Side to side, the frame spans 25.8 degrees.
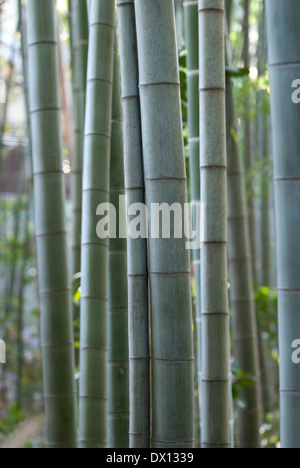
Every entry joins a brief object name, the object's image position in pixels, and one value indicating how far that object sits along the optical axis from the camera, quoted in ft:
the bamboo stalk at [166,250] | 5.18
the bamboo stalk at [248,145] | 13.01
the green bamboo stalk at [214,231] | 5.88
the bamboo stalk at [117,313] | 7.22
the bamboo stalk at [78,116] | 9.05
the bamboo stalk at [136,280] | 5.30
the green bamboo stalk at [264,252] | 14.75
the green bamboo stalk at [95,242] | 6.69
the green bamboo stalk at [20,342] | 19.34
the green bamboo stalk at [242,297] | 9.55
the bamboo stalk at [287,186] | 4.92
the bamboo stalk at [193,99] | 7.40
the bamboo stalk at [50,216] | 7.09
